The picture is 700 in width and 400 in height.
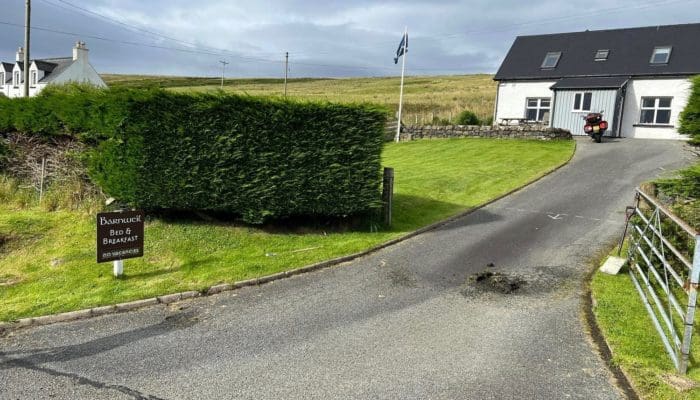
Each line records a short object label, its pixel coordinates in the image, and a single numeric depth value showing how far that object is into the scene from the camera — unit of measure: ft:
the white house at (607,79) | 88.99
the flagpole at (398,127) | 99.01
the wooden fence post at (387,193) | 38.22
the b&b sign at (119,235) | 26.00
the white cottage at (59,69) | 153.48
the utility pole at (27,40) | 88.02
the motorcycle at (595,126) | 83.66
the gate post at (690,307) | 16.31
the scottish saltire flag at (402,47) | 98.63
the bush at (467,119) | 100.22
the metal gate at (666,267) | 16.87
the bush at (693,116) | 27.14
